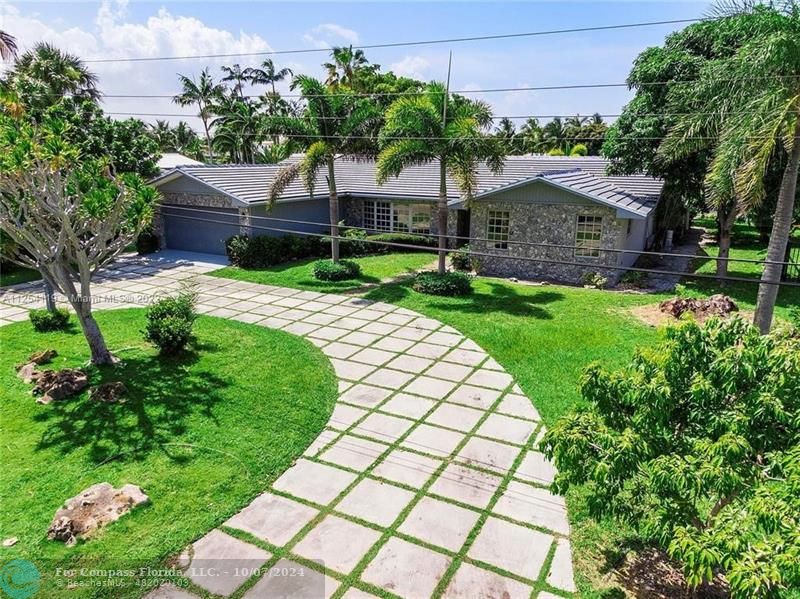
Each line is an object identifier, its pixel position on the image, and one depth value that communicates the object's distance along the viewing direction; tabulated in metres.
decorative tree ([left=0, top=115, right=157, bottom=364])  8.41
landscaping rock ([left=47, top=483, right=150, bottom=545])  5.53
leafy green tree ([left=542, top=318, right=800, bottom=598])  3.28
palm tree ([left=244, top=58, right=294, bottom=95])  40.69
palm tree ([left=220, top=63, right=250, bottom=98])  41.00
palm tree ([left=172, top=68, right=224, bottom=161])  38.66
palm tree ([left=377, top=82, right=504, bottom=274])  14.04
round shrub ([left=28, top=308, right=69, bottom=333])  11.96
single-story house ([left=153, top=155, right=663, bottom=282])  17.12
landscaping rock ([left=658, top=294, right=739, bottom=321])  12.78
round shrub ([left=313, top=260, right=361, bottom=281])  17.33
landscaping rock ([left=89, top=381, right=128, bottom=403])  8.55
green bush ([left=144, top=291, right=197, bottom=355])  10.27
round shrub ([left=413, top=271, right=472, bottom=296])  15.73
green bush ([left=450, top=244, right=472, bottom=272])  19.14
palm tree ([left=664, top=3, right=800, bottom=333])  8.00
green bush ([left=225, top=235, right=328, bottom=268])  19.14
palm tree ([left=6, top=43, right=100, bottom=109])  25.19
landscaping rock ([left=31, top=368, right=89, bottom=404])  8.59
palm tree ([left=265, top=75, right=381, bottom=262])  15.58
